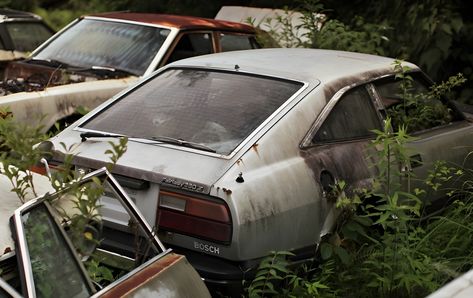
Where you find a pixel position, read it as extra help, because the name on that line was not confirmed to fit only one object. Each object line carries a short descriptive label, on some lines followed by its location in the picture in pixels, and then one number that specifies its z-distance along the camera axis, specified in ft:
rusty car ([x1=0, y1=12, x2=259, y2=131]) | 20.51
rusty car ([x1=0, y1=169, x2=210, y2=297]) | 9.02
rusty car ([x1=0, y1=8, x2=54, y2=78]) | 27.58
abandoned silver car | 12.87
